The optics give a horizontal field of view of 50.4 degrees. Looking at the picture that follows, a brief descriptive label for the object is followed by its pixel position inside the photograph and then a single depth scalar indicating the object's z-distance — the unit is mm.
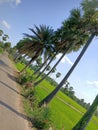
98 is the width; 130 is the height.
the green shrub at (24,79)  11350
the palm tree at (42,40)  16900
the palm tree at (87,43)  9481
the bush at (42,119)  5738
